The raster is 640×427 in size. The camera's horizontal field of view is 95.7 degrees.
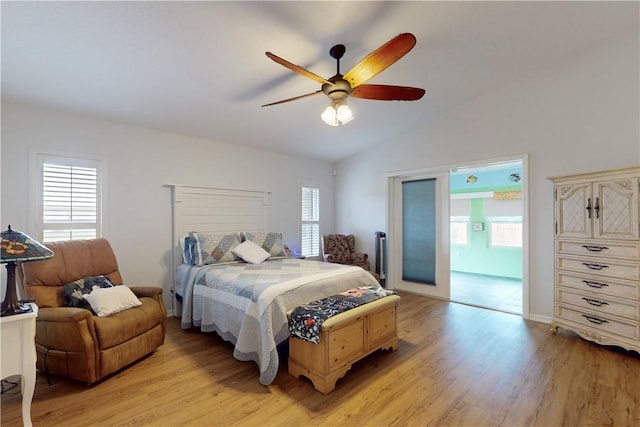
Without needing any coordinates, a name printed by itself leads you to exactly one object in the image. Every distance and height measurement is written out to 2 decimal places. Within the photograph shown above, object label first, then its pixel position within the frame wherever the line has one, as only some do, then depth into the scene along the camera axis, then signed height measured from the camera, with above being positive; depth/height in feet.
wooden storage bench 7.09 -3.44
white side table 5.45 -2.62
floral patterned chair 16.14 -2.11
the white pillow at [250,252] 12.20 -1.57
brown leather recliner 7.16 -2.84
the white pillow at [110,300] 8.04 -2.42
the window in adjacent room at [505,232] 20.84 -1.15
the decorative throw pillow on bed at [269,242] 13.35 -1.21
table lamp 5.68 -0.81
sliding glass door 15.33 -1.00
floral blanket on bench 7.18 -2.51
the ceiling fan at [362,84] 5.92 +3.35
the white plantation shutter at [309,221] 17.84 -0.32
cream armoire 8.71 -1.31
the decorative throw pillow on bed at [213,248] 11.46 -1.31
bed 7.80 -2.00
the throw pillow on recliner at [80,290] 8.23 -2.18
